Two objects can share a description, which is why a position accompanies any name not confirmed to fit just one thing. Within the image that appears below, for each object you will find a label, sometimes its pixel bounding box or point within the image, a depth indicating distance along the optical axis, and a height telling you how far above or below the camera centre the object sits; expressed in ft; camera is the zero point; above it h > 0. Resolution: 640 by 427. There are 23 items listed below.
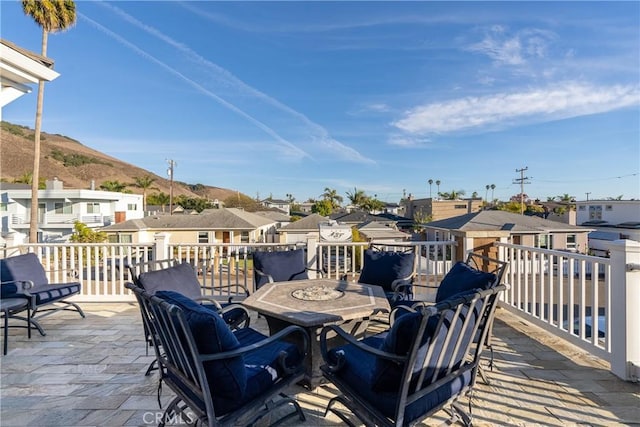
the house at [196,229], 64.28 -2.61
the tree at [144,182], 130.72 +14.58
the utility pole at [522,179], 91.30 +12.45
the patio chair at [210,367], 4.82 -2.58
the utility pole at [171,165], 95.53 +16.02
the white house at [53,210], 77.87 +1.48
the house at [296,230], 75.82 -2.89
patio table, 7.32 -2.30
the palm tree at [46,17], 43.42 +28.54
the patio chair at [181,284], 8.73 -2.07
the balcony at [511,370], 6.77 -4.19
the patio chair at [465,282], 7.67 -1.63
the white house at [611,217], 71.67 +1.33
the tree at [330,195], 156.35 +11.93
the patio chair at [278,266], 12.46 -1.99
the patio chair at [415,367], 4.64 -2.53
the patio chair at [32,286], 11.68 -2.85
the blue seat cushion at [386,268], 12.06 -1.93
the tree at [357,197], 160.15 +11.40
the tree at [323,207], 139.33 +5.11
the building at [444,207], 108.27 +4.55
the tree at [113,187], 124.07 +11.94
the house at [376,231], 56.51 -2.66
